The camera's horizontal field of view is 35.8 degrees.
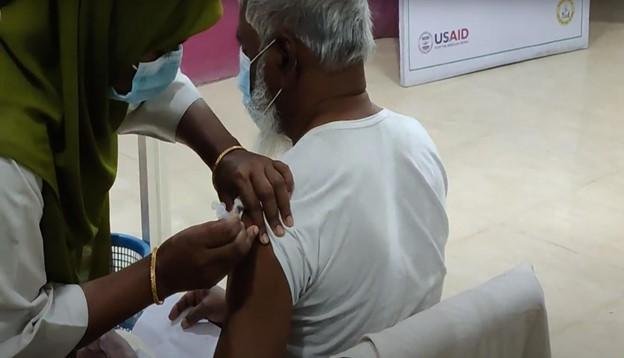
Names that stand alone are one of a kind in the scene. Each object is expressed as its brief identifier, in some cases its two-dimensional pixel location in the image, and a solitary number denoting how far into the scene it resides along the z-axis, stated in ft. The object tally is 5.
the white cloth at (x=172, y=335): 6.20
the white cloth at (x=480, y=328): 4.34
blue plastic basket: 7.98
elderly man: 4.76
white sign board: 15.65
